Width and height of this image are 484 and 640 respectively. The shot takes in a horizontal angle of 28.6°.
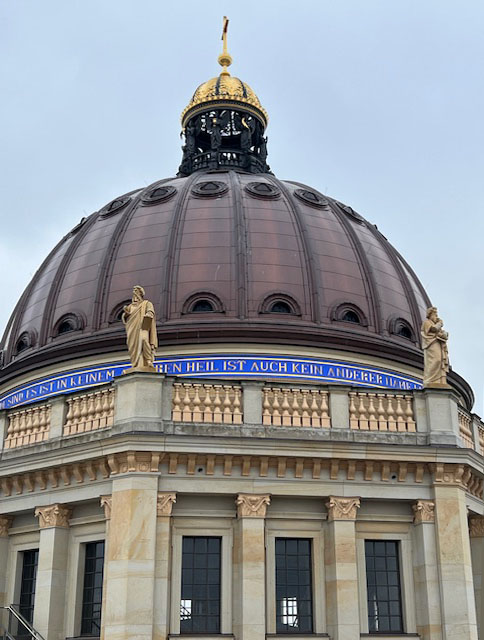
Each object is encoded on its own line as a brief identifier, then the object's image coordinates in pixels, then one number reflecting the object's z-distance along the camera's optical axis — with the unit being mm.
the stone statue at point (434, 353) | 23047
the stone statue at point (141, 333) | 21922
